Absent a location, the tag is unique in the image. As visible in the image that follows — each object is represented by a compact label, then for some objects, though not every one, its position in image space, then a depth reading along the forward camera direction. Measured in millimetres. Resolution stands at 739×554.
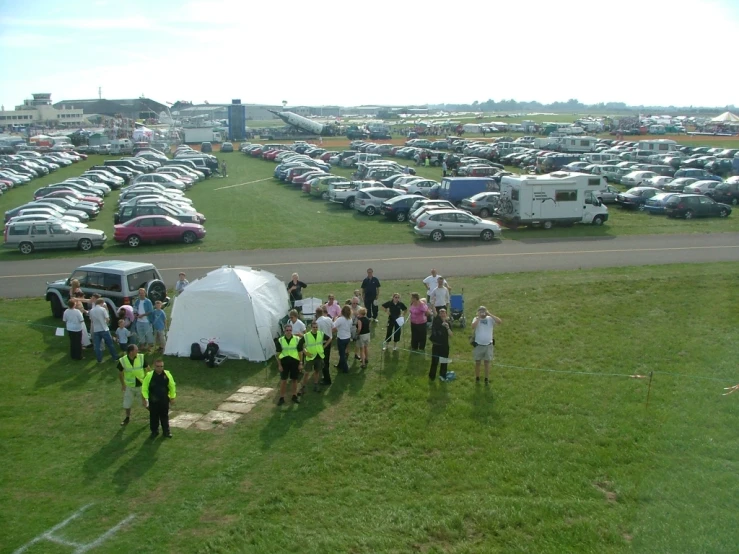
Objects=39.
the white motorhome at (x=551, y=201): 30656
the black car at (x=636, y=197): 36281
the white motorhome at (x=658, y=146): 62188
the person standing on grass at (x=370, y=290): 16516
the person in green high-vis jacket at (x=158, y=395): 10789
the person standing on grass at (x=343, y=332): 13797
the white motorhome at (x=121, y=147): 74812
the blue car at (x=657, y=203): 34656
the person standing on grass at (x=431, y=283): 16688
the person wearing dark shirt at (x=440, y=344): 12992
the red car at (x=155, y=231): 27375
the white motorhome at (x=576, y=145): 66625
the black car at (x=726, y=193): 37781
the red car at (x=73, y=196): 36812
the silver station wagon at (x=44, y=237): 26328
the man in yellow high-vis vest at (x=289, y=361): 12094
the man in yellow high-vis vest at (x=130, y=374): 11477
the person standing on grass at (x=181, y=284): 16484
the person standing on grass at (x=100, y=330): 14453
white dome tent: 14664
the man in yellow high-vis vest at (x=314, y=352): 12703
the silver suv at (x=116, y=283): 16641
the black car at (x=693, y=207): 33750
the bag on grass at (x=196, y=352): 14641
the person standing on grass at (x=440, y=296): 16062
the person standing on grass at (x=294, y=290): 16781
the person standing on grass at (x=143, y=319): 15086
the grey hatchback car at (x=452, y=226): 28188
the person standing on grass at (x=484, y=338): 12695
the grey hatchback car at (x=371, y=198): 34688
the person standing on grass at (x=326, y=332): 13208
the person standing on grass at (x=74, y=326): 14625
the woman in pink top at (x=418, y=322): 14258
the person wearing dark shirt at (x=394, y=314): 14812
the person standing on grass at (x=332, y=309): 14852
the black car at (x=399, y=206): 32875
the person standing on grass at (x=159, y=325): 15203
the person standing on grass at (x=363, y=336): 13758
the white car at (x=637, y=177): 43156
